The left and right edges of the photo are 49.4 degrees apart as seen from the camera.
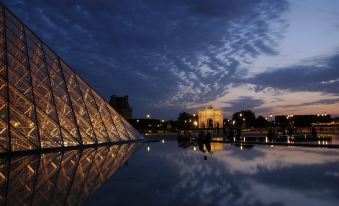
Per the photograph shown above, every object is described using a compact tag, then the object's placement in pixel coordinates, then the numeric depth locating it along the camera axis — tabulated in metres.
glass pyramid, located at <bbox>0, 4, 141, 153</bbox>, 18.58
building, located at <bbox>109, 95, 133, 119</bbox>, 112.19
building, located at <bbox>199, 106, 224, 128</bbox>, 95.56
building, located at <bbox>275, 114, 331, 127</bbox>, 148.75
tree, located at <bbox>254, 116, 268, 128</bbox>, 155.50
